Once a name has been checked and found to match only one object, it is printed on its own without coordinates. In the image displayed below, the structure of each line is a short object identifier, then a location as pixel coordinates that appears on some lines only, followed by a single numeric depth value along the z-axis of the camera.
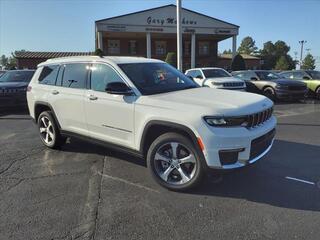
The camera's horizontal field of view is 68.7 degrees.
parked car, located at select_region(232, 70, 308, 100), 10.28
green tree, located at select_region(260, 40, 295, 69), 61.56
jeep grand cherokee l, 2.88
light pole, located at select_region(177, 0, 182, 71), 10.69
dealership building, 24.39
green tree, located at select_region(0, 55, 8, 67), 102.06
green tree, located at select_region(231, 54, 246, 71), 23.46
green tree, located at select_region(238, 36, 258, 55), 82.04
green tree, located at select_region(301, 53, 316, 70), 53.31
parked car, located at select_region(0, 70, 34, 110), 8.60
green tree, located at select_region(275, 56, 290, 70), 39.43
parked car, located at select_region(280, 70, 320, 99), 11.27
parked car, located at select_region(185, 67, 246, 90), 10.14
